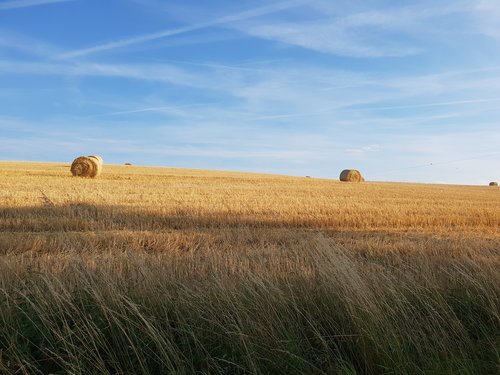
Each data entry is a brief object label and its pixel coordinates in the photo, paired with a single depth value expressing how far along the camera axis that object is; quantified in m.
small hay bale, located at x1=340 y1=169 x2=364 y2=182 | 46.66
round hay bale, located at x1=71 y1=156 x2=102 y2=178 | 32.62
